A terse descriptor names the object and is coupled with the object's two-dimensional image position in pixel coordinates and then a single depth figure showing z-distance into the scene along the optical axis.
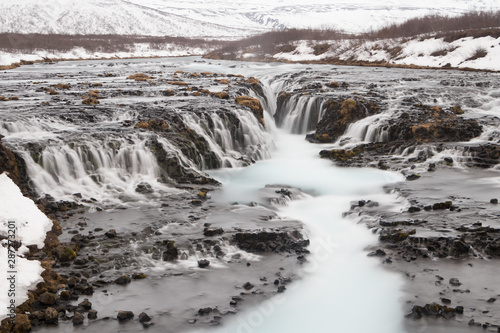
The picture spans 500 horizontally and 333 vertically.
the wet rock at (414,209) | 12.06
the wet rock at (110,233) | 10.48
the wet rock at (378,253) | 9.99
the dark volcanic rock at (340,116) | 22.12
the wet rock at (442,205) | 12.04
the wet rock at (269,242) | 10.37
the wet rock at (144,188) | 13.91
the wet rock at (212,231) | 10.64
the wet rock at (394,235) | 10.36
